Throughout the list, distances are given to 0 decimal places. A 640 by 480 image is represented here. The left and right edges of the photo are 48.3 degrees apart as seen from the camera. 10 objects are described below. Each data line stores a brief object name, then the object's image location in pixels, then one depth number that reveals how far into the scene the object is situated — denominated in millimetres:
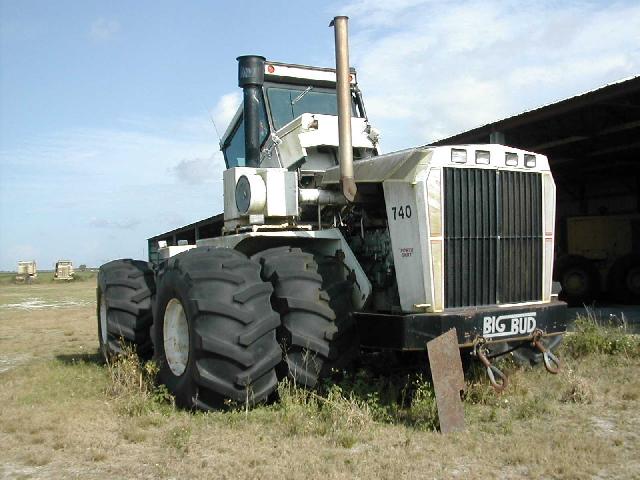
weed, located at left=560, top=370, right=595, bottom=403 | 5961
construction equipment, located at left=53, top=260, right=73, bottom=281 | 51406
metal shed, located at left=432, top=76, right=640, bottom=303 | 12289
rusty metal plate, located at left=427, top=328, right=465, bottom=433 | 5090
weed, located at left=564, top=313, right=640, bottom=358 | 7727
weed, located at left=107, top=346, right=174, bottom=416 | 5922
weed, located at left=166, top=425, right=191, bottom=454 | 4860
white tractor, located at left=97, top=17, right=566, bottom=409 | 5457
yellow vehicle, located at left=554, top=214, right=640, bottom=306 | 15977
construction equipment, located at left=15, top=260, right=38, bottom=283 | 51538
